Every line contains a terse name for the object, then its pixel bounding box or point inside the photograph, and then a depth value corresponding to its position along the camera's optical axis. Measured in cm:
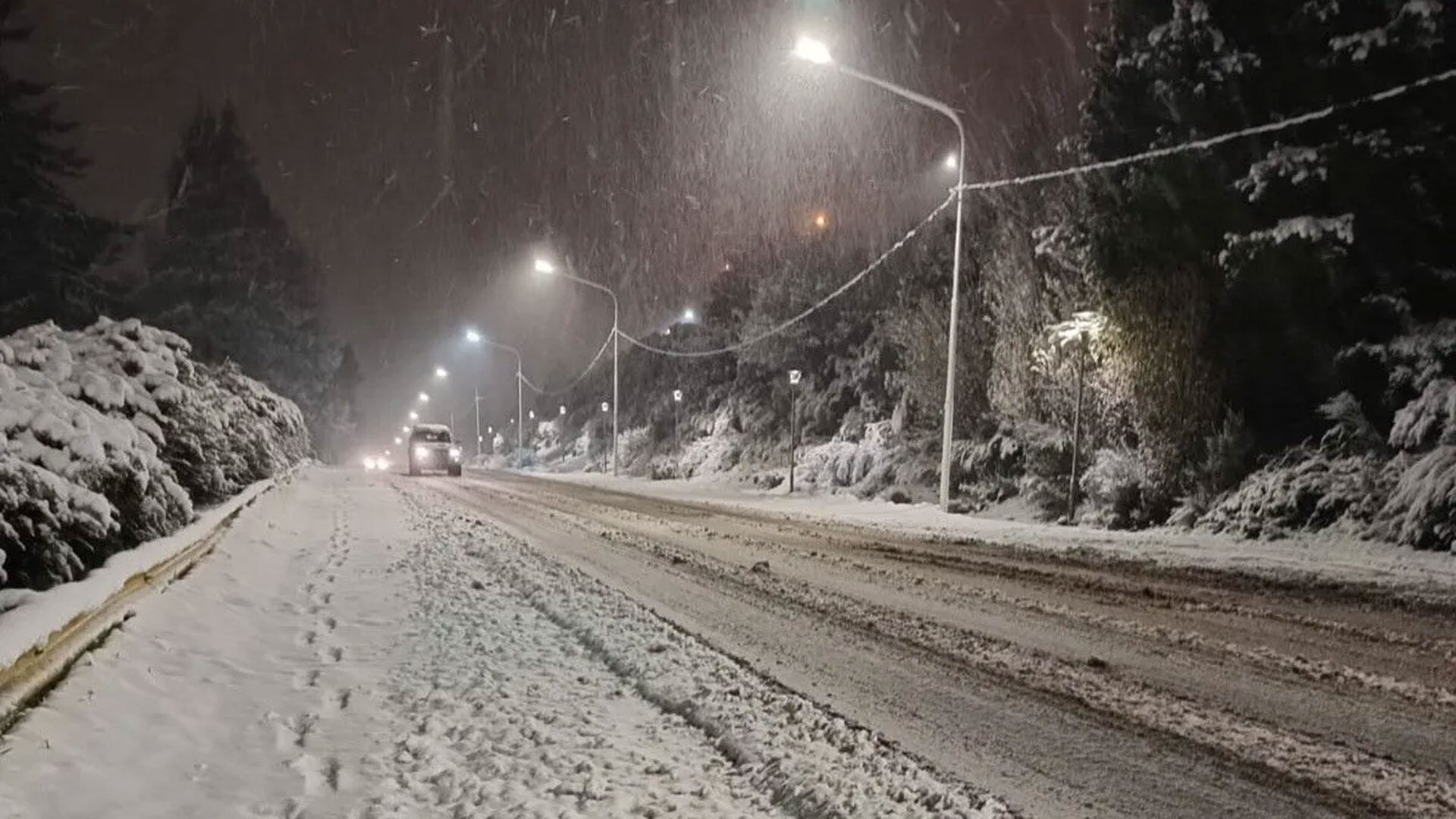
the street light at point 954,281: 1877
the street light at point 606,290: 3812
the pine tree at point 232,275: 4238
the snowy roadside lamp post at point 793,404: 2716
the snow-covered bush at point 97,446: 653
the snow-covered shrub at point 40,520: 632
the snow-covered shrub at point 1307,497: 1368
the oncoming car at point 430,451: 4116
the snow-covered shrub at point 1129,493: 1705
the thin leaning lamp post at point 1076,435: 1781
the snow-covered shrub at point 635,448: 4972
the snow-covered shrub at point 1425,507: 1193
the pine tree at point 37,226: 2609
